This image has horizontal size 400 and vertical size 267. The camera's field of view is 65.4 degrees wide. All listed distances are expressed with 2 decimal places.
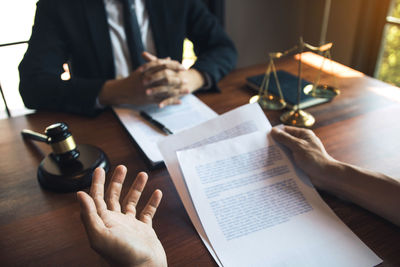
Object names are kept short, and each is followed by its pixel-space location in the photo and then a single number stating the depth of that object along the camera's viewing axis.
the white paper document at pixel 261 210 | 0.55
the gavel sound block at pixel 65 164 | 0.72
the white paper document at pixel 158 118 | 0.89
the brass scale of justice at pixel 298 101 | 0.95
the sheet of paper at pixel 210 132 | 0.72
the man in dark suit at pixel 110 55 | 1.12
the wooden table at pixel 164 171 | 0.58
